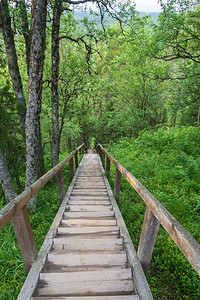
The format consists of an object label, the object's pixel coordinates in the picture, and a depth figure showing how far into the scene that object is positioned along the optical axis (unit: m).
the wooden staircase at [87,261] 1.75
